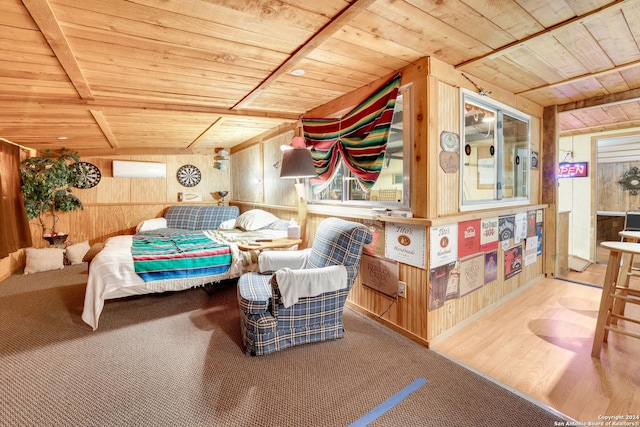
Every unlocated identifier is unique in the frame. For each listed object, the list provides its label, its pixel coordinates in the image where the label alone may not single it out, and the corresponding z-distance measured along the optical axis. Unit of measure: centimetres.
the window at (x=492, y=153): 292
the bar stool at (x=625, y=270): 244
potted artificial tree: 443
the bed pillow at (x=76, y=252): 478
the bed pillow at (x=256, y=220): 436
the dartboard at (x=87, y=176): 513
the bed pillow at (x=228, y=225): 491
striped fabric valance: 261
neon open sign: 508
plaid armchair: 219
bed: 269
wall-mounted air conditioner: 546
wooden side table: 302
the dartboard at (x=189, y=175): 602
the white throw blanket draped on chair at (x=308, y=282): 218
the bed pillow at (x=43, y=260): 434
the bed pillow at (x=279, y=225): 407
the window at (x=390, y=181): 253
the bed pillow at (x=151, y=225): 496
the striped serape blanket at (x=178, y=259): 290
